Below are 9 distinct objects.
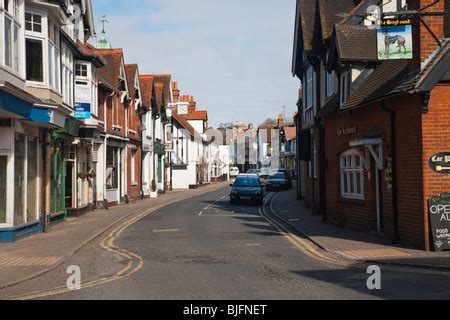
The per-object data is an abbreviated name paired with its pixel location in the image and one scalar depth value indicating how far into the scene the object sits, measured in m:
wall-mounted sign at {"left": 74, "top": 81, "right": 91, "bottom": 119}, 21.86
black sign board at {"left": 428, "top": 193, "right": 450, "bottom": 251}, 12.49
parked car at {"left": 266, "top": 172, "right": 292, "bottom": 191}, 47.94
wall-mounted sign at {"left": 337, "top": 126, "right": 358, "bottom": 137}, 16.73
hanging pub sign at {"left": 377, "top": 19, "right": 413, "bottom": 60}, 13.05
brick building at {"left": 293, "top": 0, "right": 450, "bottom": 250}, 12.66
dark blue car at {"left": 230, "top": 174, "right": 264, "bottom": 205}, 30.75
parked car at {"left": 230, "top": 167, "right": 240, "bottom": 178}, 99.25
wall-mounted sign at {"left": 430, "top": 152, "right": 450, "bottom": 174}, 12.64
